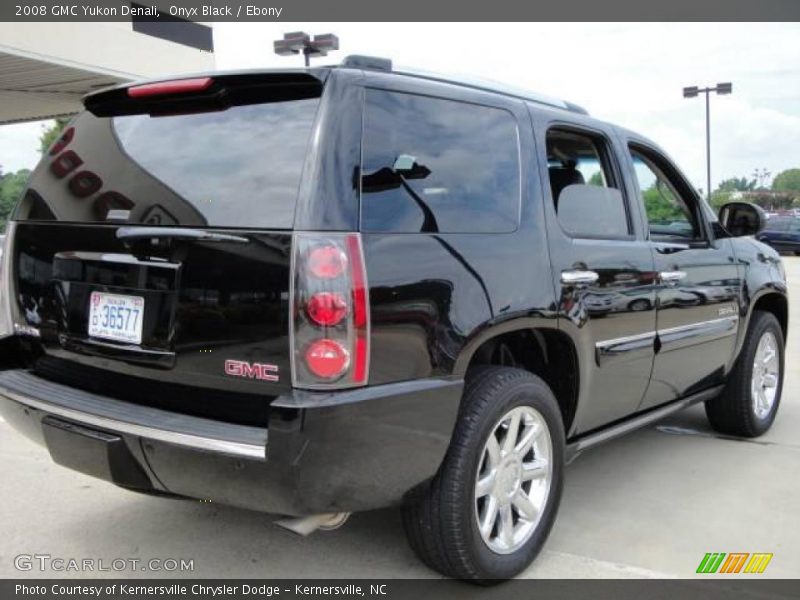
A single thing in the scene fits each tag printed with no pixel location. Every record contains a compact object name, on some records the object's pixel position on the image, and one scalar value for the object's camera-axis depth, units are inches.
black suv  94.4
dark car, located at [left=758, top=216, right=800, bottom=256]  1151.6
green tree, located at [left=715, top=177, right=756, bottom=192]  3927.7
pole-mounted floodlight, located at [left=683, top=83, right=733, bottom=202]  1330.0
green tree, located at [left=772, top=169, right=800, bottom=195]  4687.5
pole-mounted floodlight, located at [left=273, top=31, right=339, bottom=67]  603.8
